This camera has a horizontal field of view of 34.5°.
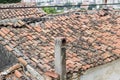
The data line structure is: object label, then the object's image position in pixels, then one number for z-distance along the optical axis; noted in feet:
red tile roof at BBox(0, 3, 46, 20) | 38.94
